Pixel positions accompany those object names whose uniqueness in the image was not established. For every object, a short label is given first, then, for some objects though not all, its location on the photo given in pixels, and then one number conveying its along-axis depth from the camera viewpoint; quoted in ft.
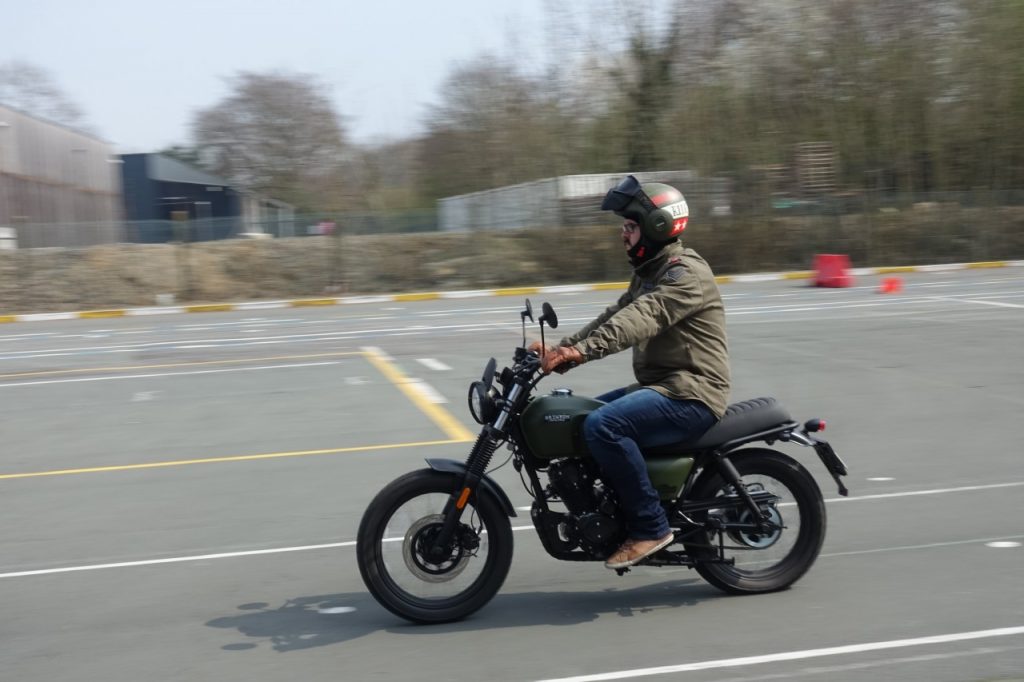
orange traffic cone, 79.71
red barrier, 89.97
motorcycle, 16.78
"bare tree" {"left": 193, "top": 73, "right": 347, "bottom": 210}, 196.65
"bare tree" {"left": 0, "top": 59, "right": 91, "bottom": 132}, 220.08
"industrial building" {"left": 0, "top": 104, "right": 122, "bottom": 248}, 111.14
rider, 16.43
